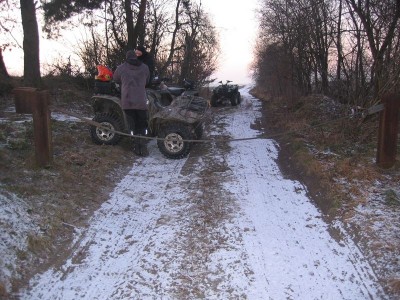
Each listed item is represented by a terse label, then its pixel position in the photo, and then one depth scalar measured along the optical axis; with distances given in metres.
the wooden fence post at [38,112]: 6.12
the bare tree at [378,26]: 8.94
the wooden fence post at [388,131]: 6.22
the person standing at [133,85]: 7.64
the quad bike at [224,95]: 20.73
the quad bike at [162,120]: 7.93
